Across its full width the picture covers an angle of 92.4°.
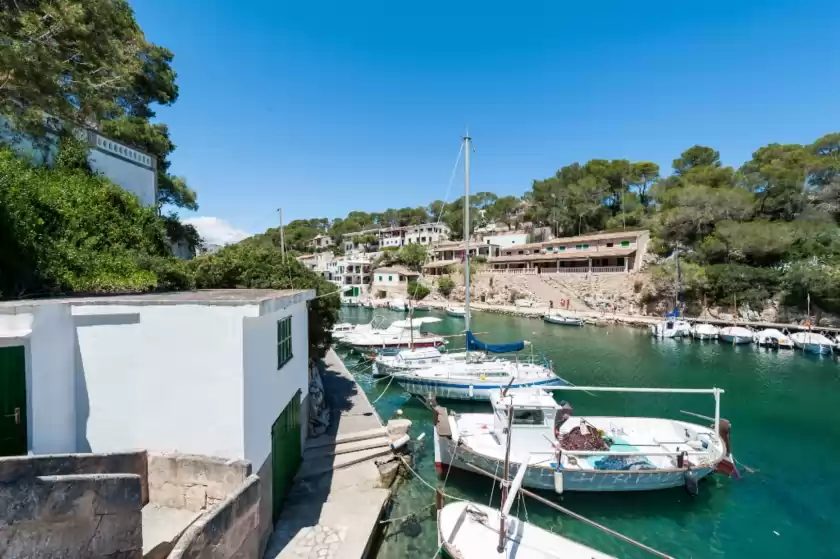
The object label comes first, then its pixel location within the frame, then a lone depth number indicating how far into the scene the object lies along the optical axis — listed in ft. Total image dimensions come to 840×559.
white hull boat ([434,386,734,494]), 37.09
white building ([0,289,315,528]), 21.70
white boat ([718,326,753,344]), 114.01
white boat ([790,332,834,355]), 101.19
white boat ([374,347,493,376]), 73.51
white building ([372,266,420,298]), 233.96
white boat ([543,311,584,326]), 145.89
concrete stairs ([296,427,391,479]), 36.09
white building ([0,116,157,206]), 38.14
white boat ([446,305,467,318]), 173.04
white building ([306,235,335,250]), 357.65
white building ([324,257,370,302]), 249.75
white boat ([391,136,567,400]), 64.69
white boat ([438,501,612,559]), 27.14
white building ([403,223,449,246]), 295.07
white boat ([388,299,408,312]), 196.32
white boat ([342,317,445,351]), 99.09
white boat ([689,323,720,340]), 120.26
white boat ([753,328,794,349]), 107.45
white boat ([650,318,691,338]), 124.16
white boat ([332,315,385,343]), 110.83
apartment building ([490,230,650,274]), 178.29
